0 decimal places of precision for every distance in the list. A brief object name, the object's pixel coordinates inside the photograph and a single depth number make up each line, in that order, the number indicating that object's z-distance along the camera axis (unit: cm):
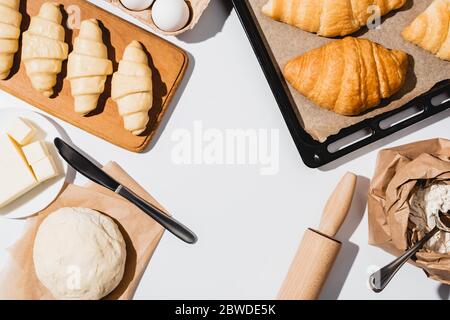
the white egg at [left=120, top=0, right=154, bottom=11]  117
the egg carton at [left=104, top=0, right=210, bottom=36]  120
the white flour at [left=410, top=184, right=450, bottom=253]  115
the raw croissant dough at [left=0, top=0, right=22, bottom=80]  118
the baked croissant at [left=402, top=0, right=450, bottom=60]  118
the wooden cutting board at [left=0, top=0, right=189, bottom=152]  122
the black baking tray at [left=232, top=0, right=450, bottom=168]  119
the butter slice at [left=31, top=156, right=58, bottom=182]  118
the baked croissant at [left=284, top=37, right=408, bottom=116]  116
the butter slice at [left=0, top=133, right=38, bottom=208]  117
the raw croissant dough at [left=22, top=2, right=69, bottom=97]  118
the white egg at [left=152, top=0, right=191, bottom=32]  116
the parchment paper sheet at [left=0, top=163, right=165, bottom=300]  123
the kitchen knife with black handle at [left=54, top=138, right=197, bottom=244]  119
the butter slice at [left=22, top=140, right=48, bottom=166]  118
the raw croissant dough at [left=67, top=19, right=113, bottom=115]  118
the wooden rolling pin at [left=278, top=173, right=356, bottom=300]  115
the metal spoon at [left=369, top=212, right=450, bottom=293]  111
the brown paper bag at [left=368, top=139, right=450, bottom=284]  111
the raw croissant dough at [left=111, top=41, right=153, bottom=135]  118
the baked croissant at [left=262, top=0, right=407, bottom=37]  117
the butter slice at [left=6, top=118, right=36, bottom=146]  118
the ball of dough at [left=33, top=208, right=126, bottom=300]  116
